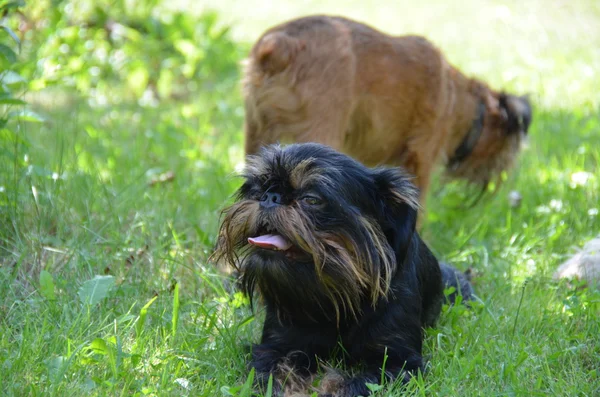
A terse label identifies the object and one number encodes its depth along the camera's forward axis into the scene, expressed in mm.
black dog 5941
